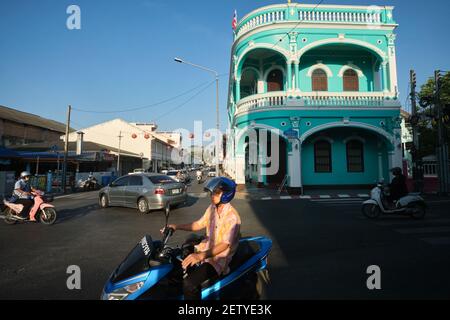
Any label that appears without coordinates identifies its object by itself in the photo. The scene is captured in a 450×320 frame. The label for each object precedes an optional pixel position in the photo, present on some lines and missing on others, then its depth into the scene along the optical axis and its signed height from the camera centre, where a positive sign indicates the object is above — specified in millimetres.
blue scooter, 2221 -887
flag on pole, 19786 +11972
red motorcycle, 8172 -1043
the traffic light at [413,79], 14742 +5720
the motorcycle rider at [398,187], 8250 -215
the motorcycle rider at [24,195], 8322 -554
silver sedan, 9883 -541
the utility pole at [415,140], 14375 +2234
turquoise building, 16141 +5164
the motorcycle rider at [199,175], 29592 +443
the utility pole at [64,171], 19266 +485
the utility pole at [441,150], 13828 +1622
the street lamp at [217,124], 18702 +4013
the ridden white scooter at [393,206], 8016 -796
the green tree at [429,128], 21273 +4824
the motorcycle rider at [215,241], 2350 -636
